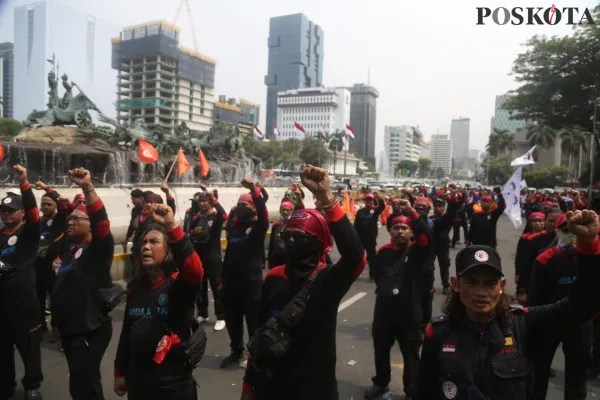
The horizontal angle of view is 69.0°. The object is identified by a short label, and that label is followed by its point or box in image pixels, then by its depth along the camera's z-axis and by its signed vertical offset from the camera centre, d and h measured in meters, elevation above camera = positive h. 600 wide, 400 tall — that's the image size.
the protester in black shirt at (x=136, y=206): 7.22 -0.53
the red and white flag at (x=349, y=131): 44.81 +5.15
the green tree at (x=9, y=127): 62.02 +6.23
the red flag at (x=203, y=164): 14.09 +0.39
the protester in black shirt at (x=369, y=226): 9.20 -0.94
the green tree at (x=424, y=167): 138.12 +5.53
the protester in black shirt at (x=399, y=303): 4.03 -1.12
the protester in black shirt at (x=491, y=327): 1.88 -0.64
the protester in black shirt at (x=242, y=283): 4.78 -1.17
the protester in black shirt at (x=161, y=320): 2.51 -0.88
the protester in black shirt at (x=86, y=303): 3.13 -0.98
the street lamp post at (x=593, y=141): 23.69 +2.82
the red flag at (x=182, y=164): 12.56 +0.34
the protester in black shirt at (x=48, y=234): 5.49 -0.80
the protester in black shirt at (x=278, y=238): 4.68 -0.73
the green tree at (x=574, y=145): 59.27 +6.11
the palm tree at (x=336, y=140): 87.69 +8.20
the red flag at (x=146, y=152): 12.12 +0.62
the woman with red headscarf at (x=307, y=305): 2.20 -0.67
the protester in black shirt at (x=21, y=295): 3.72 -1.08
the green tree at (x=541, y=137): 66.62 +7.81
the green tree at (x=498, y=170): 69.15 +2.58
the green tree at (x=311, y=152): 81.44 +5.16
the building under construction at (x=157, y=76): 103.62 +24.16
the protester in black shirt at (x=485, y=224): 8.86 -0.81
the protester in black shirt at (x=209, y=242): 6.07 -0.92
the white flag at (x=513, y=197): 10.27 -0.25
